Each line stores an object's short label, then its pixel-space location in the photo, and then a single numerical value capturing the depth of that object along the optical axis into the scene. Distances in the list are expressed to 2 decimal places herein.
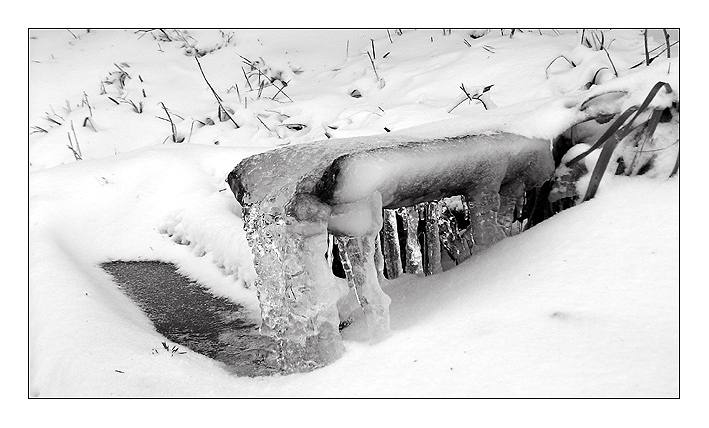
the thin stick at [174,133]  4.40
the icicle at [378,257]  1.71
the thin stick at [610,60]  2.47
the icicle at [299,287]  1.59
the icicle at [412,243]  2.26
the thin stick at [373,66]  4.46
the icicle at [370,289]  1.60
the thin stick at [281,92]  4.69
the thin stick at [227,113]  4.48
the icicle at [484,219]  1.94
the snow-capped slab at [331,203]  1.53
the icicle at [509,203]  2.10
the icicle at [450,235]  2.36
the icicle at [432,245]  2.27
